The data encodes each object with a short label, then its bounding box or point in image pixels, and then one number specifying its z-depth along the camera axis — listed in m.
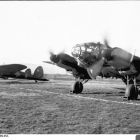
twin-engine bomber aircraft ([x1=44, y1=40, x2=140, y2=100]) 13.59
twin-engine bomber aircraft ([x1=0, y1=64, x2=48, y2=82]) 40.53
